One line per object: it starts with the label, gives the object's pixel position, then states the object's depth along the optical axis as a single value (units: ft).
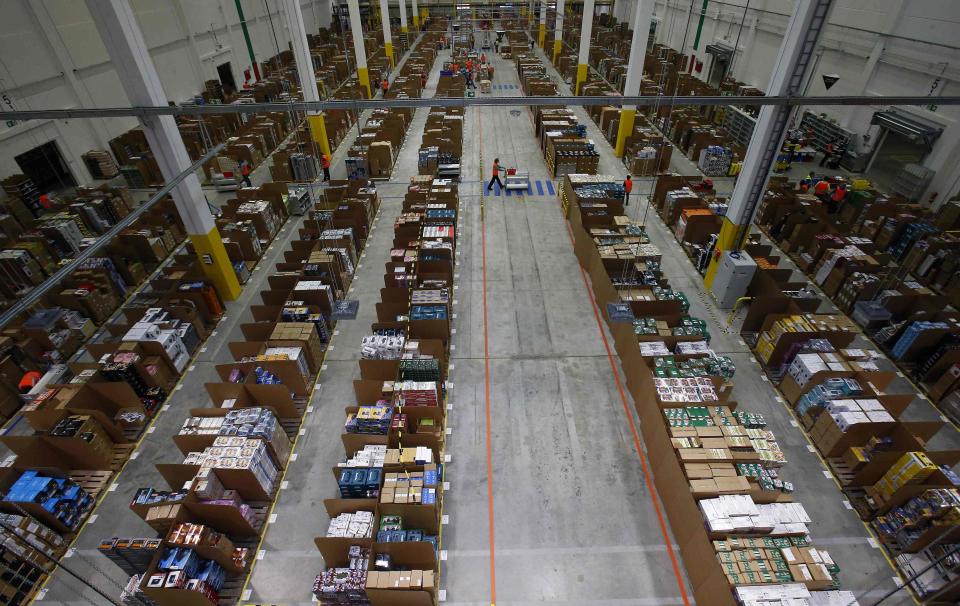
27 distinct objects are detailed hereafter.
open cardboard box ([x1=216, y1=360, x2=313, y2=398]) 31.83
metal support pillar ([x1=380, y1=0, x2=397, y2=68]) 116.24
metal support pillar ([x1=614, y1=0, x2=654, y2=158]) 64.23
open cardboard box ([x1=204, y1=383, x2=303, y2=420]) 29.55
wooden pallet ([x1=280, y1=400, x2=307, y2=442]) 31.99
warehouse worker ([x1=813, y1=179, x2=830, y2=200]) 52.45
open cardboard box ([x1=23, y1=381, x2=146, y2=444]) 29.01
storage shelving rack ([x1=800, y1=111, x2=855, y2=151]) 65.89
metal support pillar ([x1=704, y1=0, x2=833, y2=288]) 31.45
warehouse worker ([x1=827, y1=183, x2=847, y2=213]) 51.43
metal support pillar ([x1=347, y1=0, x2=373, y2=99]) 86.84
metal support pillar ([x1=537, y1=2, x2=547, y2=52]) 143.89
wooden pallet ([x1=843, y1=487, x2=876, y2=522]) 26.63
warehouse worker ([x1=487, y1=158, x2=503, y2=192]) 60.85
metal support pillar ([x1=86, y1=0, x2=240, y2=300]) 31.04
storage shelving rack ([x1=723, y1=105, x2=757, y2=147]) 72.33
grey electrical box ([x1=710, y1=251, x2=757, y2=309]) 39.86
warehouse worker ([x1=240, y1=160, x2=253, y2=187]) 60.34
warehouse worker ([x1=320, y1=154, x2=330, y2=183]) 61.51
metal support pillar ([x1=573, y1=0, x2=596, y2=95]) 93.66
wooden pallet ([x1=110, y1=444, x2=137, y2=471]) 30.12
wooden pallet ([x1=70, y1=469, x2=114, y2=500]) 28.82
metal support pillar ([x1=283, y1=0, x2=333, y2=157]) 60.18
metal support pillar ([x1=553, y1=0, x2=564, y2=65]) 130.03
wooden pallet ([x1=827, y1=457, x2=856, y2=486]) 28.24
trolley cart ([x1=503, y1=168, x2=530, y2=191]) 63.48
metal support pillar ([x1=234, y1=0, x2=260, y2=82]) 107.68
